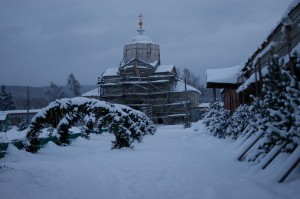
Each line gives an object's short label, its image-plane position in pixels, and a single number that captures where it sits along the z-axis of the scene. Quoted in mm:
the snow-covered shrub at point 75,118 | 13609
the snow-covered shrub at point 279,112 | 6566
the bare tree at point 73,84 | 84375
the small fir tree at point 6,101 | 78325
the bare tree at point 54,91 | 88462
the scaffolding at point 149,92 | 52562
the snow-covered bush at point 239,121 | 13427
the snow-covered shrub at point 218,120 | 18586
